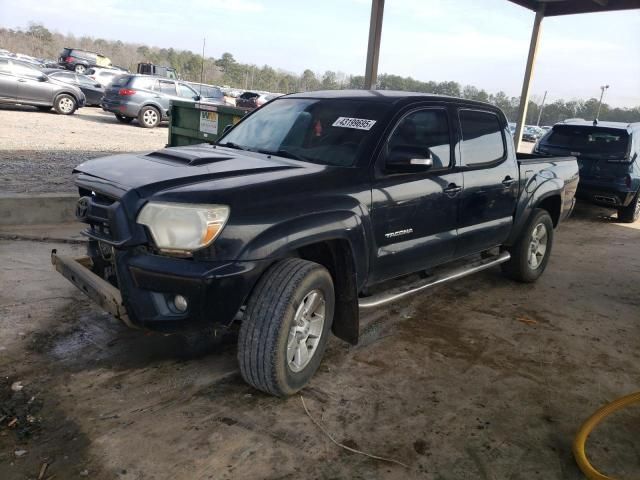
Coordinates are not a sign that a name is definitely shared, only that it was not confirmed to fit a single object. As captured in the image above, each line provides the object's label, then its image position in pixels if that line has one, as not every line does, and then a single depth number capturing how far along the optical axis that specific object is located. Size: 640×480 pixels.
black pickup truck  2.72
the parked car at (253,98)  22.50
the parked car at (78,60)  32.78
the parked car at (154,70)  30.79
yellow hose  2.58
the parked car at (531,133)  39.88
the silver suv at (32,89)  15.87
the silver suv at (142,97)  16.31
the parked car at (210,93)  18.30
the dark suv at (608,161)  8.98
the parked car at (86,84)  19.71
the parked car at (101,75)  21.83
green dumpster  7.11
